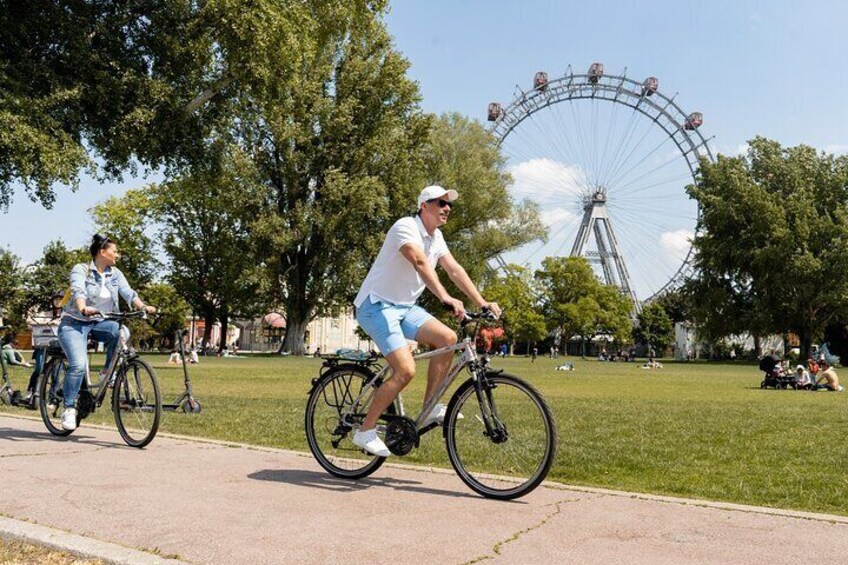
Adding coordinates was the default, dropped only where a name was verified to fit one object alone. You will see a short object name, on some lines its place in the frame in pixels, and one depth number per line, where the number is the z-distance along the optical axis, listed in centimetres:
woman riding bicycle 779
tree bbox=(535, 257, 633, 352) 9300
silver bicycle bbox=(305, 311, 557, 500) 516
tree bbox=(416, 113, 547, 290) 4931
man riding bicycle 548
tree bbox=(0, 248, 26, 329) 6944
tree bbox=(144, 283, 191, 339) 6506
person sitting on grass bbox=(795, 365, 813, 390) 2358
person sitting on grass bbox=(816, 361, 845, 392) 2306
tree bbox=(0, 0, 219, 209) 1831
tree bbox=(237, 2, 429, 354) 4112
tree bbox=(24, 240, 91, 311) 7281
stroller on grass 2384
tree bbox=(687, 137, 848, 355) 5281
